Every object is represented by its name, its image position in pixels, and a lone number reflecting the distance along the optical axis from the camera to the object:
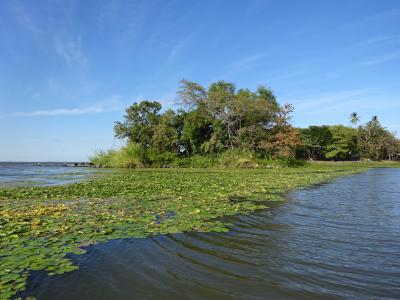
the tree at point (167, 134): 42.19
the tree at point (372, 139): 75.06
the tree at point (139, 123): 44.84
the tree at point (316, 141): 70.81
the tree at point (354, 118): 82.19
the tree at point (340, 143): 70.96
